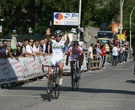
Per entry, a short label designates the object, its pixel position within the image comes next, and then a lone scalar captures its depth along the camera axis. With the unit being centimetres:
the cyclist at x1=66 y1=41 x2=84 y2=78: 1569
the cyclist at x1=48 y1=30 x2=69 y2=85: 1308
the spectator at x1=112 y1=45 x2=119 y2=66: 3498
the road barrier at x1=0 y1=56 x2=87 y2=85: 1645
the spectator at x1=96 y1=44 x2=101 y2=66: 3031
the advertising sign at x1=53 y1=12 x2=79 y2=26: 4378
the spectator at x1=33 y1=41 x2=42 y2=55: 2072
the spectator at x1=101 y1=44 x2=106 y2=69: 3131
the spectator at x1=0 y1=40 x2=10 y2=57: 1802
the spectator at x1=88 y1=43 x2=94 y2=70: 2813
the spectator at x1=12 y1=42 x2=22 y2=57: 2021
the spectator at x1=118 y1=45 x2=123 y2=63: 3991
